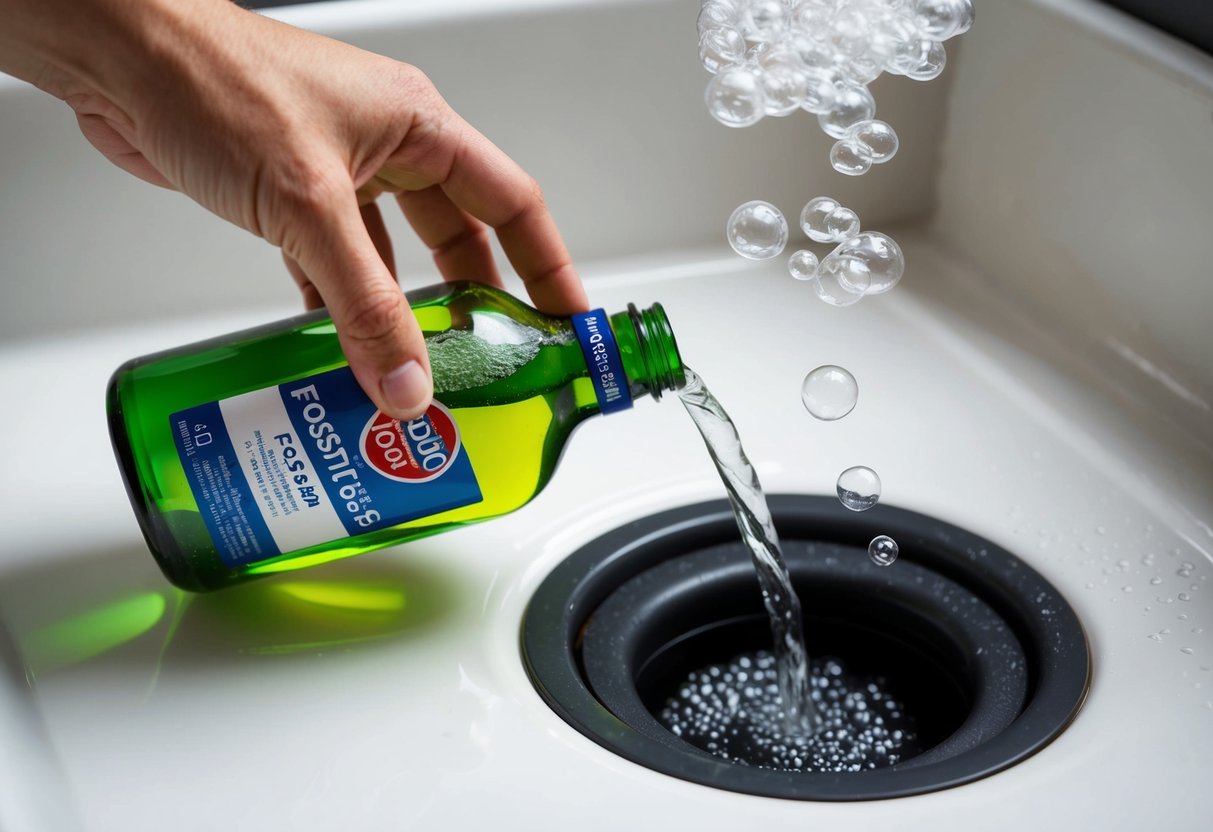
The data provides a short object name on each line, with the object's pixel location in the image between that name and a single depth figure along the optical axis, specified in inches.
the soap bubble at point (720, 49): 27.4
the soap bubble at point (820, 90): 26.8
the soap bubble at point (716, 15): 27.7
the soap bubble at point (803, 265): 30.8
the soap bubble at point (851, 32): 26.7
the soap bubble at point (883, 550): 29.8
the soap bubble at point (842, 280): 27.9
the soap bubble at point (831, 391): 28.2
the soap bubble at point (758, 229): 27.9
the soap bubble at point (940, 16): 26.7
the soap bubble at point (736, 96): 25.3
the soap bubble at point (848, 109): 27.2
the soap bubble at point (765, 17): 27.2
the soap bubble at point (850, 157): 28.8
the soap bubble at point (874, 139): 28.5
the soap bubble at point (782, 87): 25.9
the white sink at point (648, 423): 23.9
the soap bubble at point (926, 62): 27.9
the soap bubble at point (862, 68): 27.4
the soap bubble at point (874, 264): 27.9
